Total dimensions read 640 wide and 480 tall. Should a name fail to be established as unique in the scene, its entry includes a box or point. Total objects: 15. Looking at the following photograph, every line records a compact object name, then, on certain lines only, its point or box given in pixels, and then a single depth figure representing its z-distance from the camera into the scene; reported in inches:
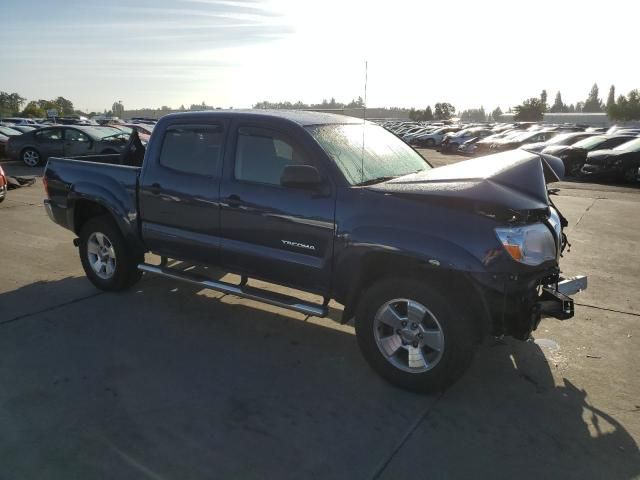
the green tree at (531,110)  3139.8
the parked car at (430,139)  1412.4
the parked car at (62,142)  663.8
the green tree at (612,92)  6550.2
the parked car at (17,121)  1620.1
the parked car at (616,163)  627.2
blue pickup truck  131.7
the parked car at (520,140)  897.6
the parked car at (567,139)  797.0
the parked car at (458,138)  1205.7
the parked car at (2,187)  410.0
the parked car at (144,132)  852.1
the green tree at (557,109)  7716.5
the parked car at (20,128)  981.1
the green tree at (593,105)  7373.5
